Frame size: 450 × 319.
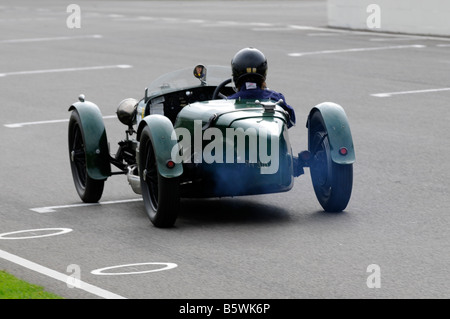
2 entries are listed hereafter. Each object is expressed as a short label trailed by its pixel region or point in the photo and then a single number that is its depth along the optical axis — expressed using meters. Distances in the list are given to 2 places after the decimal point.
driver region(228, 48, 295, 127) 16.28
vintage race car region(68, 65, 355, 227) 14.89
